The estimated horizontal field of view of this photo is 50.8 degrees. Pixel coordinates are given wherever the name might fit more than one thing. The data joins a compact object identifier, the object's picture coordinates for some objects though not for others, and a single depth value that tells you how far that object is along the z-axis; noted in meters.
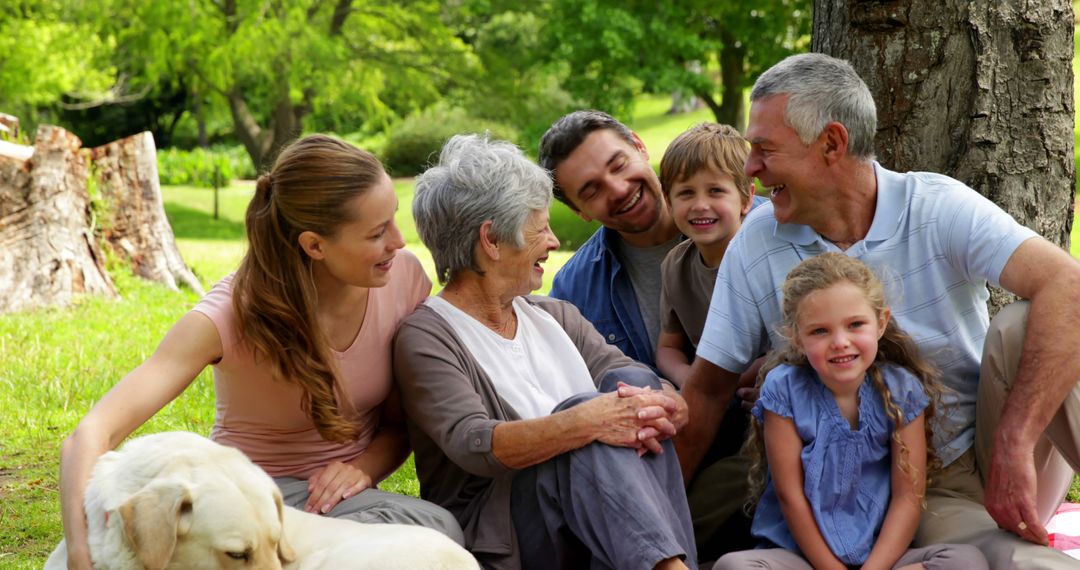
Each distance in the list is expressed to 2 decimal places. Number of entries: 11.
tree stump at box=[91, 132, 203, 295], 11.16
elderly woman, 3.42
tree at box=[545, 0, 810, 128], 20.81
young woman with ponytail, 3.50
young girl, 3.54
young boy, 4.39
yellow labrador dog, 2.78
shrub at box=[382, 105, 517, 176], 33.47
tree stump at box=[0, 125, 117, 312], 10.05
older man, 3.46
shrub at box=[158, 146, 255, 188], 30.83
